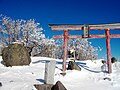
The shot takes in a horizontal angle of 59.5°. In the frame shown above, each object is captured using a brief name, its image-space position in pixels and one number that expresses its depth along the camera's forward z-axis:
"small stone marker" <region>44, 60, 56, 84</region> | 5.51
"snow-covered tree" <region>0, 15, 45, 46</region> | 19.06
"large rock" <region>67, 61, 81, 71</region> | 8.54
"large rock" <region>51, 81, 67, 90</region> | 4.60
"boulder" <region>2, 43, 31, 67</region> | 9.32
